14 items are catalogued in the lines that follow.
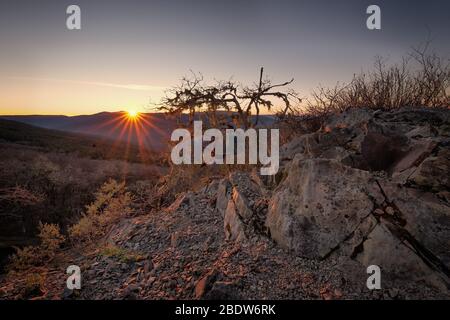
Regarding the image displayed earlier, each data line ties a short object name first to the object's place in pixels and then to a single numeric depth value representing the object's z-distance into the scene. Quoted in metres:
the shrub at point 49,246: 7.61
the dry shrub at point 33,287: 4.95
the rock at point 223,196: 6.14
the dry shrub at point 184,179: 8.46
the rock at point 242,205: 5.15
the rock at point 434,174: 3.89
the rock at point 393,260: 3.46
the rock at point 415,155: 4.27
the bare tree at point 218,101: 8.62
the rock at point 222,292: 3.58
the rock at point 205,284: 3.71
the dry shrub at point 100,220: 8.21
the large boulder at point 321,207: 4.04
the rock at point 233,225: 4.90
